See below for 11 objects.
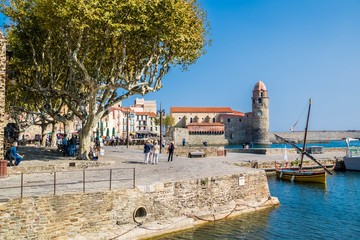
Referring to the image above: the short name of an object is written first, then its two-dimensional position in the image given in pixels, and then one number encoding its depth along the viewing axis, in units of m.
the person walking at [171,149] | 25.26
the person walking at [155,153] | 23.39
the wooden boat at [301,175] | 28.02
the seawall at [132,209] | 11.69
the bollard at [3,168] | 16.42
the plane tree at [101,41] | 20.30
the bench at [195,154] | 33.50
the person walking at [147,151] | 23.35
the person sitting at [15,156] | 19.00
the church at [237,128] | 122.31
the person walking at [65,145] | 26.69
